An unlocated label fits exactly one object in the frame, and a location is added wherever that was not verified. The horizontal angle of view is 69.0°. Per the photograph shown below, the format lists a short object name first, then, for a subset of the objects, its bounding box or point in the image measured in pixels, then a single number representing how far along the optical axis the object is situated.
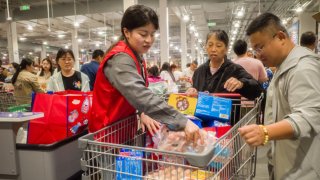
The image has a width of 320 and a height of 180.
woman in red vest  1.08
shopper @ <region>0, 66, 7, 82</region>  7.09
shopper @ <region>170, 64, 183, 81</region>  7.70
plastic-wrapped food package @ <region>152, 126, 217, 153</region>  1.12
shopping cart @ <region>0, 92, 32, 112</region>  3.54
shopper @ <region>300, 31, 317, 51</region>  3.56
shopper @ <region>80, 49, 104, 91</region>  4.12
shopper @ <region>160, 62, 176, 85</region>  6.41
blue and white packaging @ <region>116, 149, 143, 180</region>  1.03
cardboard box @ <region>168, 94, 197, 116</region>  1.54
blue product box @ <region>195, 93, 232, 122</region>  1.48
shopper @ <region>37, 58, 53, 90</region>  5.19
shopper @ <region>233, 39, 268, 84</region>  3.54
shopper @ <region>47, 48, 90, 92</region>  3.06
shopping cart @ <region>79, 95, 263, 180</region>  0.93
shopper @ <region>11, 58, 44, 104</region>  3.98
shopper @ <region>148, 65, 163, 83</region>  5.98
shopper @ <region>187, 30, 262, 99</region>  1.92
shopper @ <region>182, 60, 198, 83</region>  7.66
